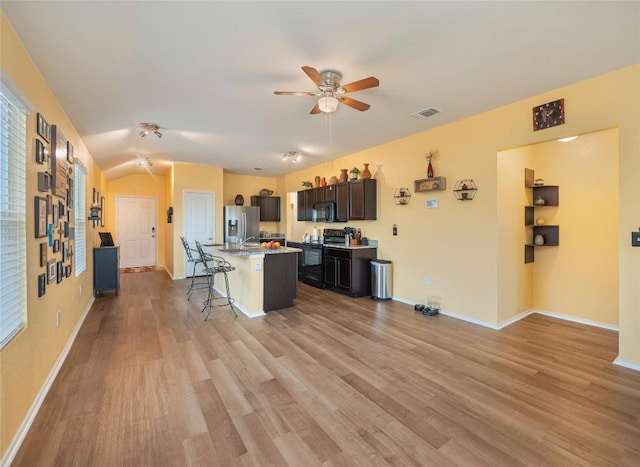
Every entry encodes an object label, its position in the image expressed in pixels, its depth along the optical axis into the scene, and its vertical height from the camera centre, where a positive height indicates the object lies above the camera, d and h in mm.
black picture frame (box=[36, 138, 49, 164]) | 2143 +624
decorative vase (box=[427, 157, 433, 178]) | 4211 +897
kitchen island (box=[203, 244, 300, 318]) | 4074 -687
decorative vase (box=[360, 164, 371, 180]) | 5250 +1094
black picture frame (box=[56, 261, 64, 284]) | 2613 -357
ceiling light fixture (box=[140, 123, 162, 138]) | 3858 +1433
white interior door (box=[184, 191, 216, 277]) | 6746 +336
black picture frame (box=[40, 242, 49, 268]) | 2210 -165
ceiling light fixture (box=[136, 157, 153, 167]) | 5883 +1513
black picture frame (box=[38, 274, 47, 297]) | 2156 -394
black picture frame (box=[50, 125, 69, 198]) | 2548 +662
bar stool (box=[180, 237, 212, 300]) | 5055 -1026
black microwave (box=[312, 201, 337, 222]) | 5898 +449
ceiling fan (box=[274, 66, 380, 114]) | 2367 +1245
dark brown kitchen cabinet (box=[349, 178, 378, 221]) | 5188 +599
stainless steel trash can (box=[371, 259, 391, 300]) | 4859 -827
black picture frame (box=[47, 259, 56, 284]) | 2351 -316
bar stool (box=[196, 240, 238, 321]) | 4200 -622
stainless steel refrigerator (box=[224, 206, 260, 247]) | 7398 +275
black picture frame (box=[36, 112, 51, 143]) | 2184 +834
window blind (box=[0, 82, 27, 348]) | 1692 +107
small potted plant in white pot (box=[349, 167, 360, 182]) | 5418 +1106
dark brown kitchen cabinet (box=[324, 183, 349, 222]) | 5578 +697
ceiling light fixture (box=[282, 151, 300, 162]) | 5594 +1536
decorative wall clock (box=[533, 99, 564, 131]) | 2920 +1223
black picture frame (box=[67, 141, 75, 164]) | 3114 +889
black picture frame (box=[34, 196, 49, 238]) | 2086 +130
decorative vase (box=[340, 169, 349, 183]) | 5688 +1125
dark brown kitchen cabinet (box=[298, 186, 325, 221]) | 6323 +739
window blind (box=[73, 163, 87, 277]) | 3732 +193
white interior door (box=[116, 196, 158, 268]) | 7953 +80
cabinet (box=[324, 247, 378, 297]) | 5008 -674
